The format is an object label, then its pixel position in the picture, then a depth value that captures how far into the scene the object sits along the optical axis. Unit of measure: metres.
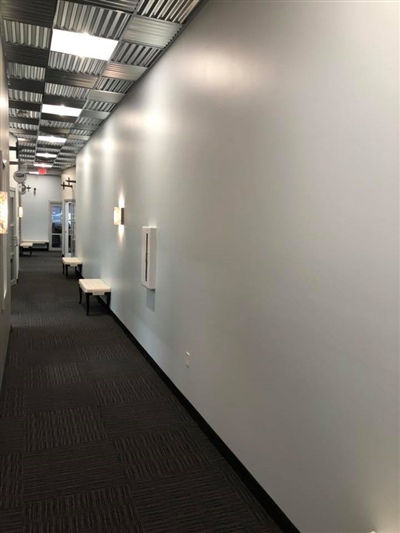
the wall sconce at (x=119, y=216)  6.04
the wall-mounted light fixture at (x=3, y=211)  3.68
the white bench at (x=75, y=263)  10.54
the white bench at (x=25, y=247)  15.87
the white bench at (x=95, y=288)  6.85
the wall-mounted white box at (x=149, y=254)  4.48
